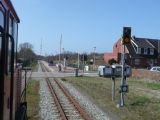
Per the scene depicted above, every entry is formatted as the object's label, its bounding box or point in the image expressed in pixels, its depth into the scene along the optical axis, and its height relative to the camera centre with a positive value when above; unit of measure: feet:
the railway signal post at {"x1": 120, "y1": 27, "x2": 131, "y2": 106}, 29.91 +2.68
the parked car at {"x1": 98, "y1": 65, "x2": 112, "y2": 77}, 34.18 -1.43
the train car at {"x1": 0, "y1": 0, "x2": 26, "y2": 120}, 9.38 +0.19
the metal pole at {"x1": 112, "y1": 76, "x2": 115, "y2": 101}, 34.97 -4.68
